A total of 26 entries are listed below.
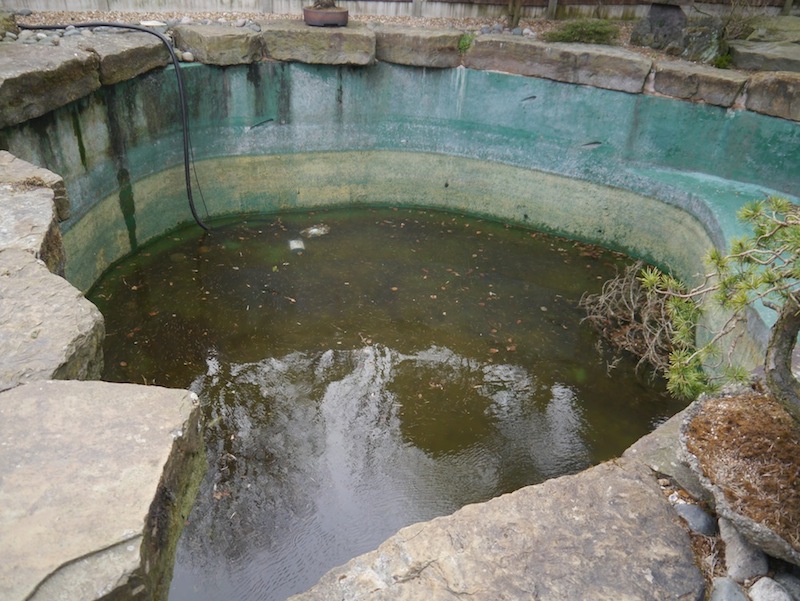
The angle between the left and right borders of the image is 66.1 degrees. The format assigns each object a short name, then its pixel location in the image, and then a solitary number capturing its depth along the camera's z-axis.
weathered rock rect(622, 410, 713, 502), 2.21
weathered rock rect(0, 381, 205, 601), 1.55
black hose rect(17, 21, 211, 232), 5.63
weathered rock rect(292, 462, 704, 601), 1.88
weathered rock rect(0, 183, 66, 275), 2.83
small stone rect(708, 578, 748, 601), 1.85
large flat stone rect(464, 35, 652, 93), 6.12
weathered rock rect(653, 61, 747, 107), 5.78
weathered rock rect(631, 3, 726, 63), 6.30
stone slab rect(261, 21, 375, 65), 6.39
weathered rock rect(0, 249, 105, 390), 2.20
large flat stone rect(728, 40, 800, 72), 5.85
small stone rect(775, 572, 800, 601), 1.85
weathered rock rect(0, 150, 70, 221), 3.35
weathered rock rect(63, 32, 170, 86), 5.12
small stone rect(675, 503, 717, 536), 2.07
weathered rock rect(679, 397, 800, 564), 1.81
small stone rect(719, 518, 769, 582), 1.91
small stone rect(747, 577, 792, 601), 1.82
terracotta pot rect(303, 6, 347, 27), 6.46
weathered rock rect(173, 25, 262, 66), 6.01
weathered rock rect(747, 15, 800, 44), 6.60
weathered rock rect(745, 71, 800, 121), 5.42
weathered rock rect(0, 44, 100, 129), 4.27
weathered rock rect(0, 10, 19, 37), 5.20
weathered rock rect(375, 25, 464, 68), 6.55
